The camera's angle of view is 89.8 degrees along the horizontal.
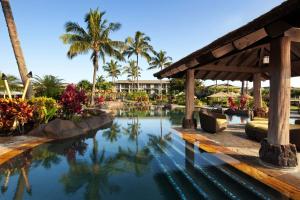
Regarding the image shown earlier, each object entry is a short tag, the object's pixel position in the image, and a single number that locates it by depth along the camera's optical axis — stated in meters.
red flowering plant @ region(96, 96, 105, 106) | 17.76
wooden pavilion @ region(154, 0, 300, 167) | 2.95
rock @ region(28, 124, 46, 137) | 6.51
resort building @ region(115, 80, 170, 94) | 58.20
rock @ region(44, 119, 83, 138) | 6.52
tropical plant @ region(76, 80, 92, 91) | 33.28
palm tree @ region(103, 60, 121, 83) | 48.25
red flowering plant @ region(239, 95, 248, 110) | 13.13
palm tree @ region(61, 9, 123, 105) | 16.62
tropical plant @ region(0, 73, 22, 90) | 19.20
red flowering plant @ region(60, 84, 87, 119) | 8.47
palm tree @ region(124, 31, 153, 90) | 28.98
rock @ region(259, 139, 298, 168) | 3.44
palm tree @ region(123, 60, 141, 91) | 44.99
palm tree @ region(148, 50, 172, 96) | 34.25
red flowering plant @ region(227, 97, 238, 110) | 13.40
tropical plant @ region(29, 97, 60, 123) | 7.41
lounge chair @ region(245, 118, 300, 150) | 4.48
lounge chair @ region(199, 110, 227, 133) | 6.67
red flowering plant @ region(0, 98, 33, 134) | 6.33
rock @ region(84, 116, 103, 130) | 8.59
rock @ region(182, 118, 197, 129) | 7.74
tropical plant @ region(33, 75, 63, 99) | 11.97
